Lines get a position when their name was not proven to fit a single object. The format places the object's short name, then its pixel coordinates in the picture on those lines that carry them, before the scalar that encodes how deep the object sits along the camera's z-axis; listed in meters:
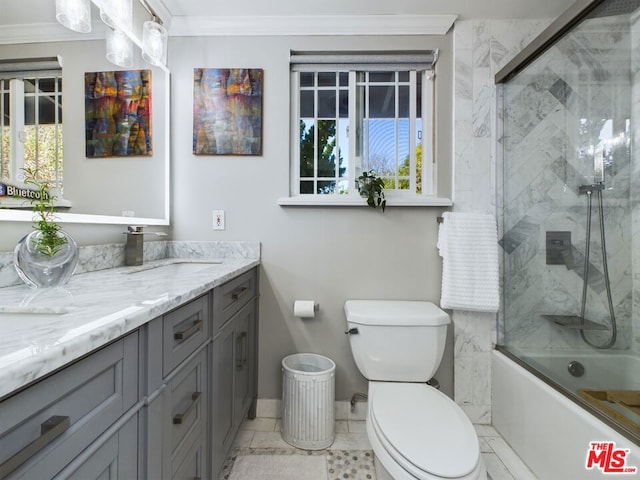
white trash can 1.43
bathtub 1.06
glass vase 0.84
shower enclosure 1.27
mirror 1.03
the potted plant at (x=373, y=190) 1.63
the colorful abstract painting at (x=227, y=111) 1.69
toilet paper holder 1.59
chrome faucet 1.37
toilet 0.90
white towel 1.57
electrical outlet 1.72
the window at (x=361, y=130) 1.76
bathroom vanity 0.41
